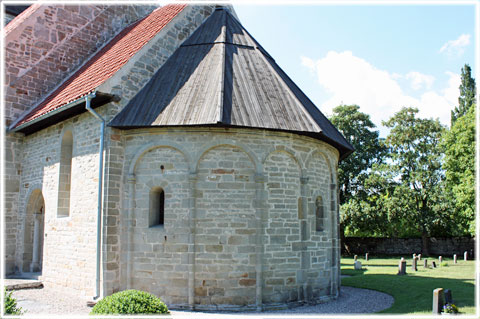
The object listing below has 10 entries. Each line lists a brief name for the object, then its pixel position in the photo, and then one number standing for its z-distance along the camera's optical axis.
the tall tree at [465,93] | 34.75
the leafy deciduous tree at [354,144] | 33.81
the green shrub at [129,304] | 6.71
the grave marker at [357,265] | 21.30
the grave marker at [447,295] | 9.52
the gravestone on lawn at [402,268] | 18.06
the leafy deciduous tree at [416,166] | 31.22
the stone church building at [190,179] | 10.32
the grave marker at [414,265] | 20.70
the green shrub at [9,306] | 7.03
